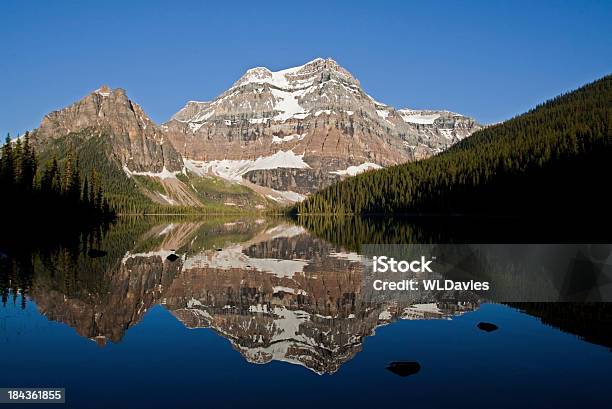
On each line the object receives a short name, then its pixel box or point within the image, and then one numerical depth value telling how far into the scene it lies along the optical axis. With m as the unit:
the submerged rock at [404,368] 17.56
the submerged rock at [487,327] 23.44
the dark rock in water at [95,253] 50.91
